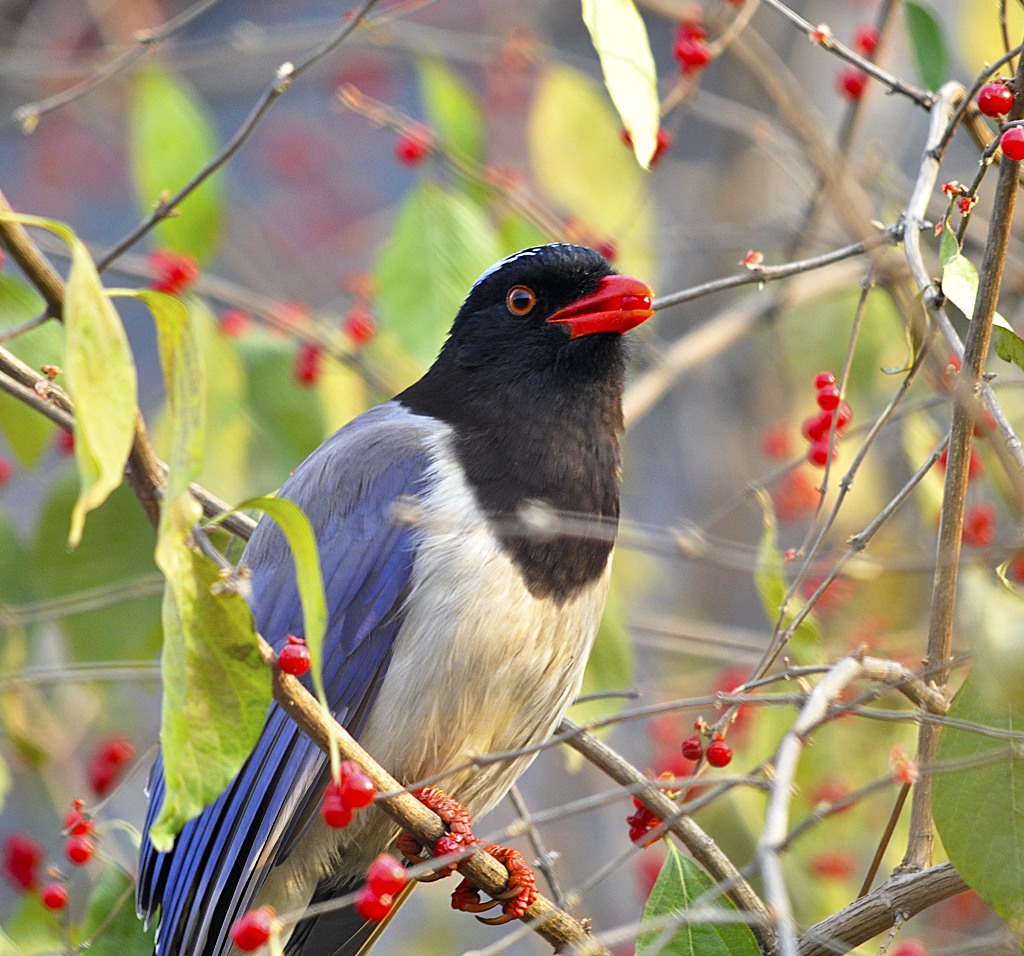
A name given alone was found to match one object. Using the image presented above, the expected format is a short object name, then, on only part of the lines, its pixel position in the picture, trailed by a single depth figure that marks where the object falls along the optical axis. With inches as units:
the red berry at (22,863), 287.4
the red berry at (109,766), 284.7
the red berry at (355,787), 168.2
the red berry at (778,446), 366.3
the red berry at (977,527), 271.4
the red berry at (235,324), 328.5
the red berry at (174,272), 293.0
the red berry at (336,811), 171.5
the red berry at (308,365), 309.9
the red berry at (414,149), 300.8
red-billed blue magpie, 223.8
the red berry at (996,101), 180.7
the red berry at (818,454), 230.5
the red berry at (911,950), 184.9
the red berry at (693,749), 207.5
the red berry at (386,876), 172.6
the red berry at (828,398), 211.2
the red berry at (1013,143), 164.1
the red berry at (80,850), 217.8
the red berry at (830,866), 300.0
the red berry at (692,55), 272.4
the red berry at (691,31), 282.2
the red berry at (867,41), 275.9
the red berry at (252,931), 157.0
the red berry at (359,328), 320.5
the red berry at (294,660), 164.2
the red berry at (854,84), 281.6
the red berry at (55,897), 229.1
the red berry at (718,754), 205.3
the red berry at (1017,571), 264.5
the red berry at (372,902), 174.6
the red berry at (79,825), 206.8
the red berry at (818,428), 227.9
